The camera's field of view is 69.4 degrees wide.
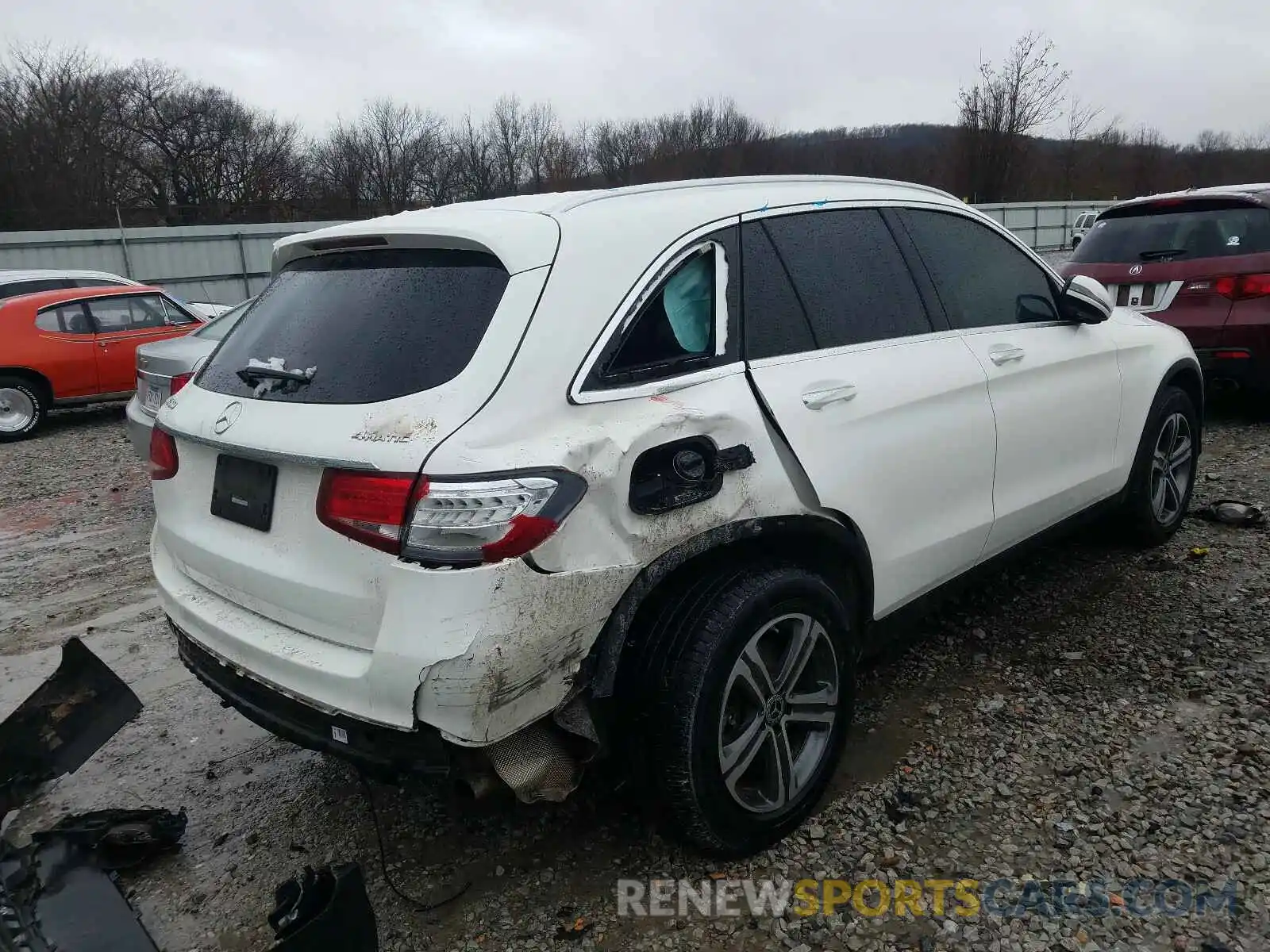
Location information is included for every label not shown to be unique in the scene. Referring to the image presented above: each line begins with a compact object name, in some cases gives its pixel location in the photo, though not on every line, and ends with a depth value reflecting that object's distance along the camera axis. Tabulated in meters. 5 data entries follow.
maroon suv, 6.11
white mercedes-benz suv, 1.97
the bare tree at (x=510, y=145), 46.38
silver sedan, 5.56
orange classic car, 9.52
